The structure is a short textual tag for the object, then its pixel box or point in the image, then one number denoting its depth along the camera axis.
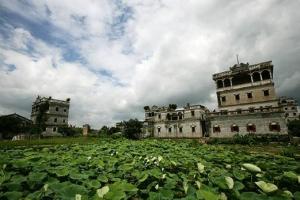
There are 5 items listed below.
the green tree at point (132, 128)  43.91
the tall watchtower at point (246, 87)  31.06
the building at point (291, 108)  63.94
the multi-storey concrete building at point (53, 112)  51.34
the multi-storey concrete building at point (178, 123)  40.91
